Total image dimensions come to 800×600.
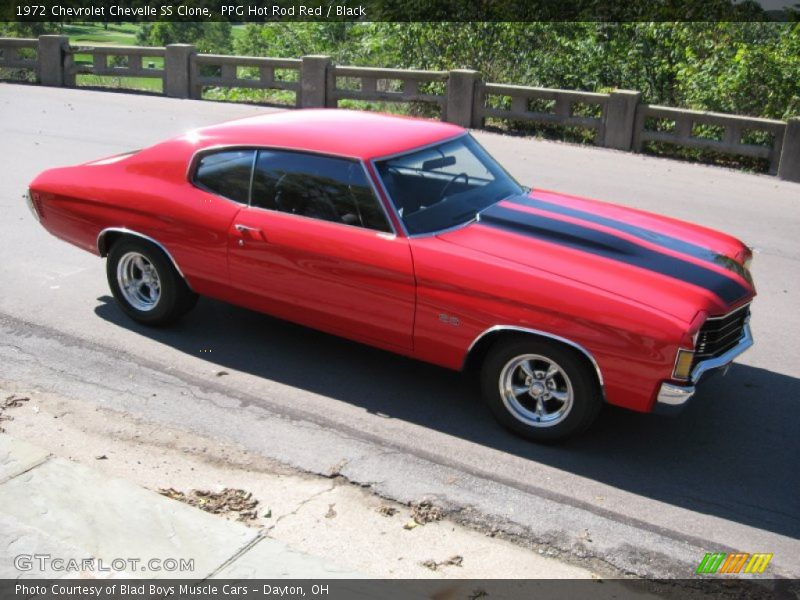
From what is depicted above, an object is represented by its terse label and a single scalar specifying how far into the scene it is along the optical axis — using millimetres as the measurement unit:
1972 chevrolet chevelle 4988
